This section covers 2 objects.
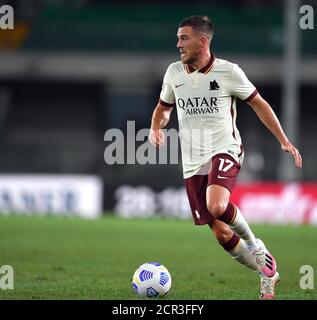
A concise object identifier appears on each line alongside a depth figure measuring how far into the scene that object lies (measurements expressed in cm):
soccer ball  1630
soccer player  1680
